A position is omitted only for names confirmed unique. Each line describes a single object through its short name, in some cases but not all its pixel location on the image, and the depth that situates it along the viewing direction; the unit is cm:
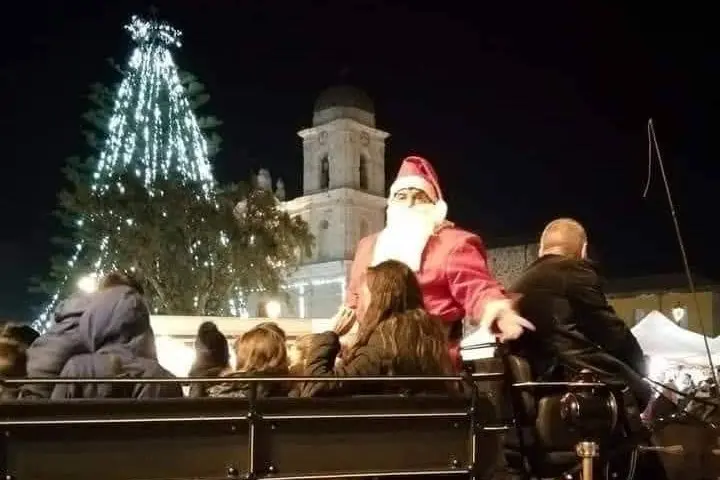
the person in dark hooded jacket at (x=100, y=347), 438
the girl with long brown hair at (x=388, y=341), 439
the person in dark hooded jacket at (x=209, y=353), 665
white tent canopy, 1802
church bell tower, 5928
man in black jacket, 473
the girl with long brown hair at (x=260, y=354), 519
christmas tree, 3034
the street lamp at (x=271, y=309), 1560
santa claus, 477
